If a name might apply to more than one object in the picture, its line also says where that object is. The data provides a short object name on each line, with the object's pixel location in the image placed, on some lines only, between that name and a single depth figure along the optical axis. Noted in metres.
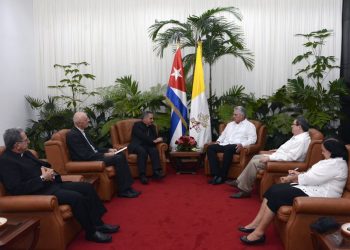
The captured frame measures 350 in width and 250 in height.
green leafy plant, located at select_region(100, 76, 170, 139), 6.63
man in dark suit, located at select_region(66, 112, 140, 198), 4.53
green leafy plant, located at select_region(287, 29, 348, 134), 6.08
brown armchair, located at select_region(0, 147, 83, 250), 3.01
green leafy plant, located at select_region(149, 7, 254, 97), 6.38
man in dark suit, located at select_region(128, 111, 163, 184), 5.46
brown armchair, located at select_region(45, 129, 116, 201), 4.41
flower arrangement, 6.00
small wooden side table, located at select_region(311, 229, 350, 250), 2.29
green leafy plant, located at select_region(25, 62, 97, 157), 6.83
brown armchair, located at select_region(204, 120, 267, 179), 5.37
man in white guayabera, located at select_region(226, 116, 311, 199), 4.28
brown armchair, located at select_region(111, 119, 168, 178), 5.61
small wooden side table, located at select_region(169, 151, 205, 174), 5.89
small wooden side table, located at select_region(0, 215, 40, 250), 2.39
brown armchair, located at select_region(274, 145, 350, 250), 2.84
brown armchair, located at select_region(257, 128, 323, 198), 4.10
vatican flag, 6.37
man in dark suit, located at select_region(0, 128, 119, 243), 3.11
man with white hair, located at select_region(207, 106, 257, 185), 5.40
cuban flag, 6.42
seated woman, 3.11
